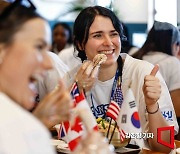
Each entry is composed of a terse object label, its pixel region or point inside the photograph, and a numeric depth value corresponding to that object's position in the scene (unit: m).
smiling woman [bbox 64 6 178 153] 2.26
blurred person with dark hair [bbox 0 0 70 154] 0.78
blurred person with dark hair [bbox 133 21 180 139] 3.61
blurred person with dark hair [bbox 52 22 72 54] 6.16
